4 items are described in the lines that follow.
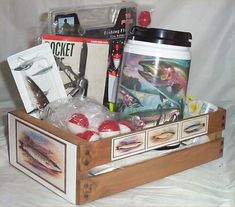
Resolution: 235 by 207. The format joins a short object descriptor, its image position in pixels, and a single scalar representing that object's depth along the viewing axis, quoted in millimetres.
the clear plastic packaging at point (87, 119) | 710
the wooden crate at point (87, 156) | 669
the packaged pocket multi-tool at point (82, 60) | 814
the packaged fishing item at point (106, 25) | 847
